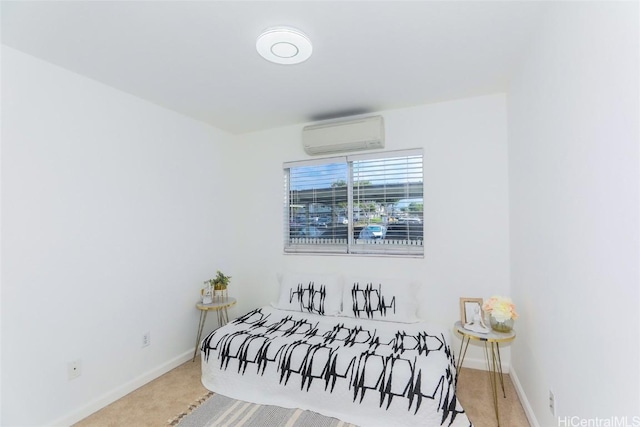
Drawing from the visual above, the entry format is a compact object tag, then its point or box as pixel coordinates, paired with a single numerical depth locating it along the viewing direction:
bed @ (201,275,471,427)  2.02
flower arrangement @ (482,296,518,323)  2.25
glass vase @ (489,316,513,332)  2.29
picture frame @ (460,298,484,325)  2.57
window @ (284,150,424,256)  3.18
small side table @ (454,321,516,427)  2.19
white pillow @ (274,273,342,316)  3.11
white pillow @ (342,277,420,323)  2.88
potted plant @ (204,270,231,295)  3.36
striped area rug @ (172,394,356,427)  2.12
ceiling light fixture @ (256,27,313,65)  1.82
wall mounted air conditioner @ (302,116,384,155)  3.06
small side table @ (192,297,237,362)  3.12
